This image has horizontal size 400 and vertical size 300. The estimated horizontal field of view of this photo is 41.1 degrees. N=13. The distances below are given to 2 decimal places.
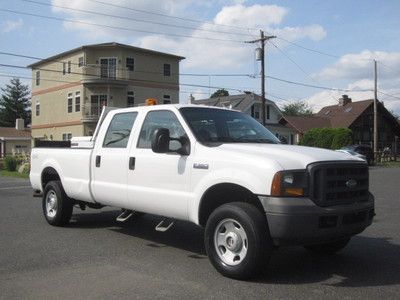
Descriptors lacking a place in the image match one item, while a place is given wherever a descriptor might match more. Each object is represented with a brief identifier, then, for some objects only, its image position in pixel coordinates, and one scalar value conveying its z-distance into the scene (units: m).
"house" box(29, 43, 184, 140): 46.72
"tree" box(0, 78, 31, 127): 97.11
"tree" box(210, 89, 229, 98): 96.94
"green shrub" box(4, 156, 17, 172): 32.22
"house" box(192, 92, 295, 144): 55.38
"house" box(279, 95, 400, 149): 61.91
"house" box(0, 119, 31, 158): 68.81
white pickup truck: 5.62
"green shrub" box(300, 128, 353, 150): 47.59
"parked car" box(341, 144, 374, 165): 40.66
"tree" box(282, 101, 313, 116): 116.25
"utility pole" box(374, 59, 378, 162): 45.97
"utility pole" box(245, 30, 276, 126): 35.00
